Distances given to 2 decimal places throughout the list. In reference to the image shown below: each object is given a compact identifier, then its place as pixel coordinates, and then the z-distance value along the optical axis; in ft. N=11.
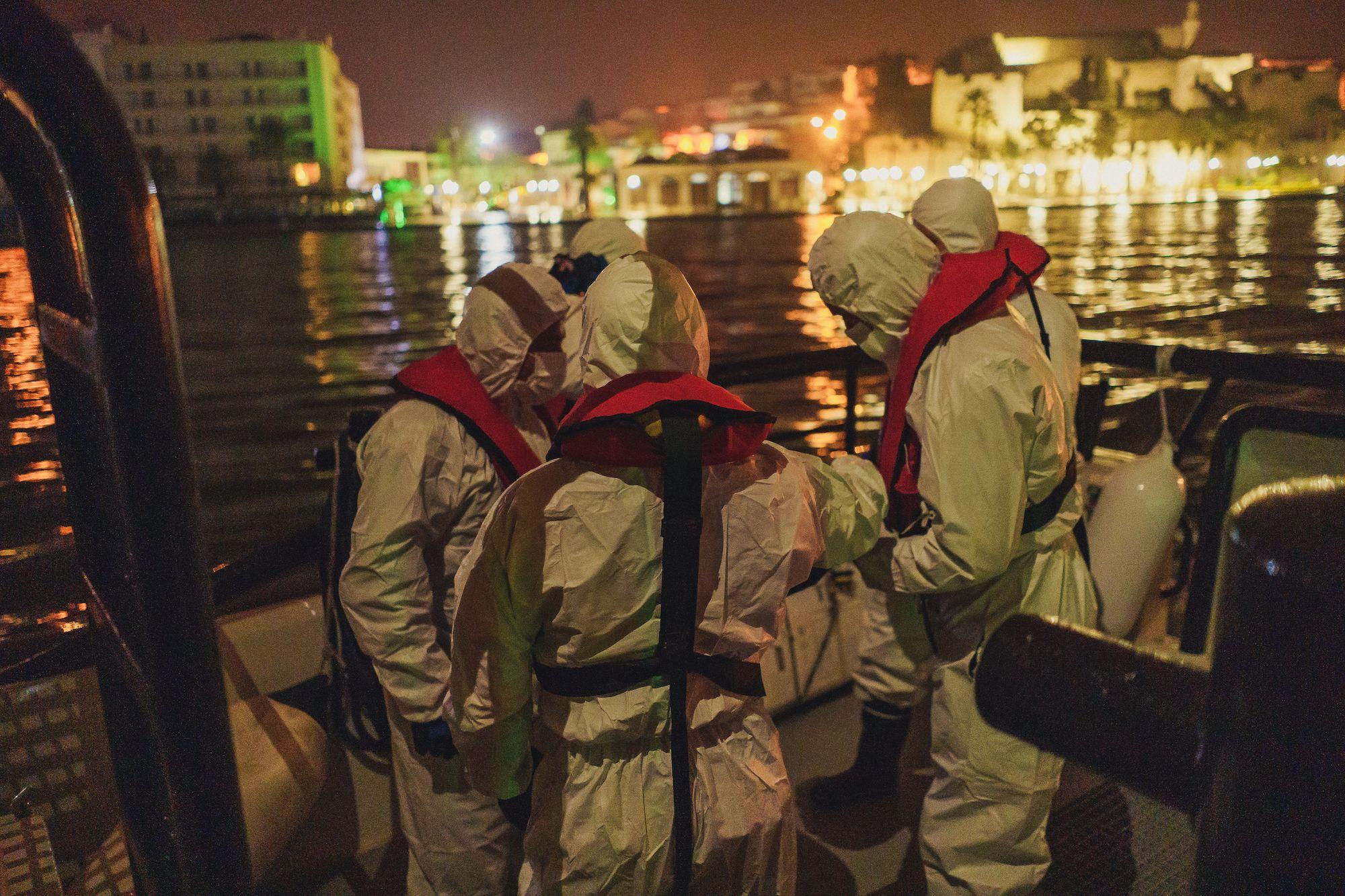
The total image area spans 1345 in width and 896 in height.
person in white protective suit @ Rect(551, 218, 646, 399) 13.73
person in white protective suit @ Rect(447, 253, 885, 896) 6.03
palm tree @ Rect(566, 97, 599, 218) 389.42
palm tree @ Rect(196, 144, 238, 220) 338.54
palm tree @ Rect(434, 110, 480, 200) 458.91
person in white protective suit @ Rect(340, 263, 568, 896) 7.86
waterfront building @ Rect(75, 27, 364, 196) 354.95
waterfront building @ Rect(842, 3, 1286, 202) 351.87
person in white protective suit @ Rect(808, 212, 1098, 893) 8.09
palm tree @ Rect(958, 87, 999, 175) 361.30
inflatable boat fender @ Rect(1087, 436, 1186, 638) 10.96
